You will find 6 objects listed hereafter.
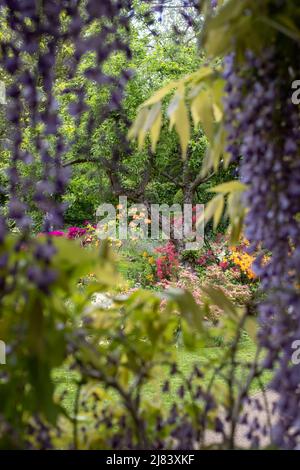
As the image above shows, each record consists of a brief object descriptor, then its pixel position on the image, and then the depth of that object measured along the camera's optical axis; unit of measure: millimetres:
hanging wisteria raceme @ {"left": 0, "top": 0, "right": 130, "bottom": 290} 1173
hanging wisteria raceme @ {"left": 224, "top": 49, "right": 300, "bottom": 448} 1192
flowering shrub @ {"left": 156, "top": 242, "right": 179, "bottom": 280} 7856
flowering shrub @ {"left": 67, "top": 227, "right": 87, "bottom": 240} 9008
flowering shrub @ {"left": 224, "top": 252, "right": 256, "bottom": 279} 7102
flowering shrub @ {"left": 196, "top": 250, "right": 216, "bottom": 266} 8469
